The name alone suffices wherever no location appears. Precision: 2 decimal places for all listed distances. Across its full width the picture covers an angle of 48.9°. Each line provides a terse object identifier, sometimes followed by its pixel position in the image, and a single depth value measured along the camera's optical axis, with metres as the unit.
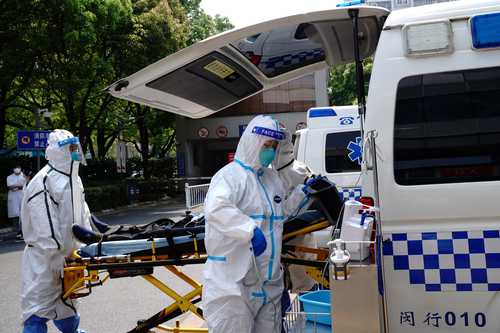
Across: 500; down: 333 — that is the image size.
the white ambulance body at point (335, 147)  7.76
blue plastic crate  3.52
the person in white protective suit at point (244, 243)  3.35
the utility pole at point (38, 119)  18.20
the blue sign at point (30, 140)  16.48
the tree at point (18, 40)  17.09
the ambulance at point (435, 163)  3.11
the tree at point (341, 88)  40.22
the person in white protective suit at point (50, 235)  4.68
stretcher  4.20
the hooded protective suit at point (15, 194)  15.11
